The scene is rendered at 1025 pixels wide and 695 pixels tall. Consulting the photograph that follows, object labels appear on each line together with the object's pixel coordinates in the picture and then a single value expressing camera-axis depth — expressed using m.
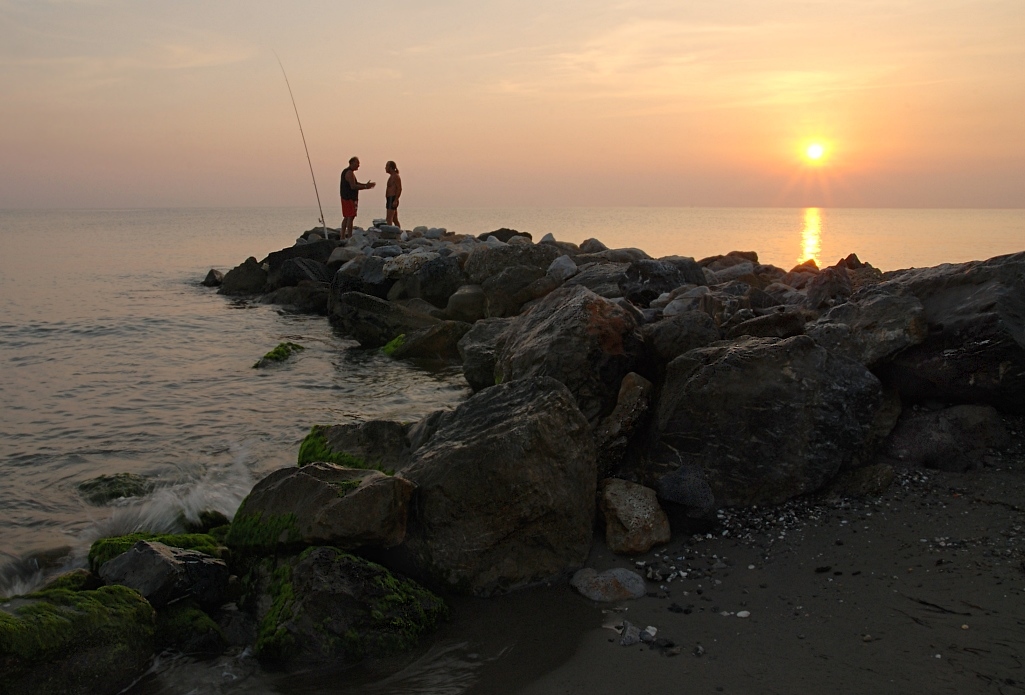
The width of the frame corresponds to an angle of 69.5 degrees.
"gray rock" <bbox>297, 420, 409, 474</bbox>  6.13
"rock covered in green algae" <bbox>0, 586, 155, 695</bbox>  3.66
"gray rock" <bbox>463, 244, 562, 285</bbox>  13.80
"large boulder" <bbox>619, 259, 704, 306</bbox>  10.38
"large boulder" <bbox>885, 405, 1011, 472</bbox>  5.27
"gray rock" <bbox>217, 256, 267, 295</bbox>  22.05
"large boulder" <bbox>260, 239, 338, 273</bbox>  21.05
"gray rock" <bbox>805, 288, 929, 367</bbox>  5.79
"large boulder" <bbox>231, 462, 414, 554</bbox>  4.49
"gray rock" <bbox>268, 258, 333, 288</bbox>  19.77
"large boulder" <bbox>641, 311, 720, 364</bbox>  6.28
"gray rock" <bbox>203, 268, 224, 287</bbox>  24.71
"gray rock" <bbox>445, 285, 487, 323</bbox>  13.92
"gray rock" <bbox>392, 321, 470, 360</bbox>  12.02
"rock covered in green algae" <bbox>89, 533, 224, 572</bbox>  4.94
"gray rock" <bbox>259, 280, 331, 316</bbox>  18.22
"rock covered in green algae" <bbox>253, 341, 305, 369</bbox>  12.26
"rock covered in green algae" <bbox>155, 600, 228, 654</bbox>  4.20
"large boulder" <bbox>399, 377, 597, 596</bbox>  4.59
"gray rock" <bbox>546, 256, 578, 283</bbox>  12.92
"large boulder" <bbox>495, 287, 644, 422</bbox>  6.13
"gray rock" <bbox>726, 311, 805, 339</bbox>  6.48
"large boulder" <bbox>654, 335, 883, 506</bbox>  5.09
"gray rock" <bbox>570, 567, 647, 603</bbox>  4.36
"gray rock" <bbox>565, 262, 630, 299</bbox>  10.82
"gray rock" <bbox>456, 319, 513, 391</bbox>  8.93
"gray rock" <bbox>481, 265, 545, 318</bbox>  13.02
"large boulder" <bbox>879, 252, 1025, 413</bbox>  5.42
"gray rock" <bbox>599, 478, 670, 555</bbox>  4.82
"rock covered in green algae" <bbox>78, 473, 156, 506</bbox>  6.54
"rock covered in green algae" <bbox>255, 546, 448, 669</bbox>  4.02
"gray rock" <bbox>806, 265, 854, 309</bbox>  8.53
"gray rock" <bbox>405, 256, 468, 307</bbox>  15.65
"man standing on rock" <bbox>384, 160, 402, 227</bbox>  23.88
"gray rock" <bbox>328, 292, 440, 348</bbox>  13.29
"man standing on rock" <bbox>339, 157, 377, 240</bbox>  20.91
